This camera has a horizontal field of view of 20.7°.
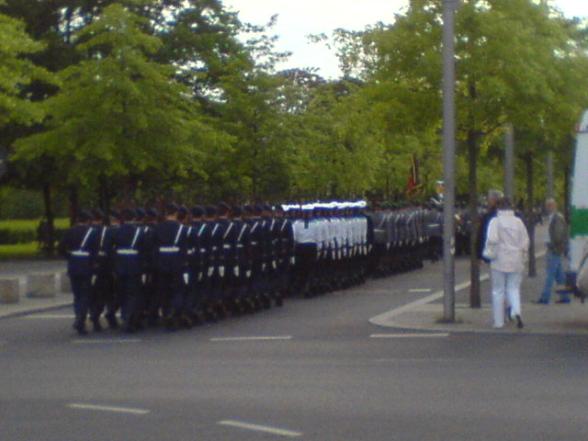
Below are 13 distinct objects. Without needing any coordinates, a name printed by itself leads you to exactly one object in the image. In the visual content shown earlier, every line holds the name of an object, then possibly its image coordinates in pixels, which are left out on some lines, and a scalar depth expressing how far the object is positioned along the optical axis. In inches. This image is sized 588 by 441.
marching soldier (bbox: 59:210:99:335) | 899.4
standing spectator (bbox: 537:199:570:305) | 1057.5
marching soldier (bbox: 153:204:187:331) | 895.1
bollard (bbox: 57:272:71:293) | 1306.6
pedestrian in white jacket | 872.3
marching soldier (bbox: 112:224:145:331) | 892.0
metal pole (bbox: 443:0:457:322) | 897.5
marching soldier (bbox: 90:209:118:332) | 909.1
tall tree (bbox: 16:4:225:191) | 1578.5
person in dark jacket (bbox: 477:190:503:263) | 982.4
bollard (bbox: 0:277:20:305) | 1179.3
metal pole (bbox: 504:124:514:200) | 1268.5
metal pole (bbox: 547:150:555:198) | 1523.1
